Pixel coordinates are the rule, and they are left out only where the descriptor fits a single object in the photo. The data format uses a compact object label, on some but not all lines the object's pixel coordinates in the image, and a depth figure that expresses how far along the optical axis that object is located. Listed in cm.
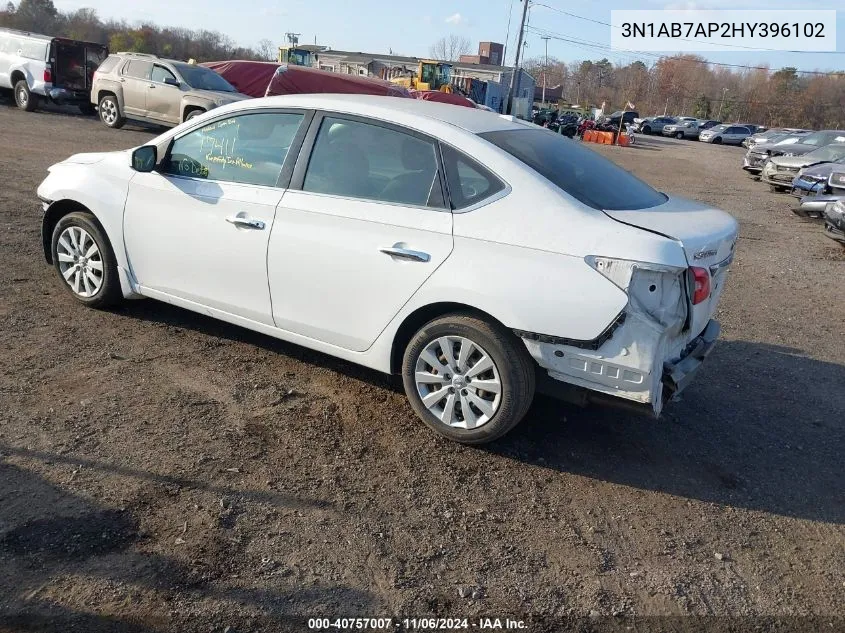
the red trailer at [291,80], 2395
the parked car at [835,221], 1058
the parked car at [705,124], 6132
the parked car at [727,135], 5369
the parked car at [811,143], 2136
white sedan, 362
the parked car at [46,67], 2062
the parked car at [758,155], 2316
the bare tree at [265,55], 9118
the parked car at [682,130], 5745
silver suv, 1753
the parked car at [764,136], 3250
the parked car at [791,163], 1843
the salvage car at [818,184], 1318
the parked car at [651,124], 5875
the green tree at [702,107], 8919
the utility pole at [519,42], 4428
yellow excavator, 4453
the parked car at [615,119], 4962
